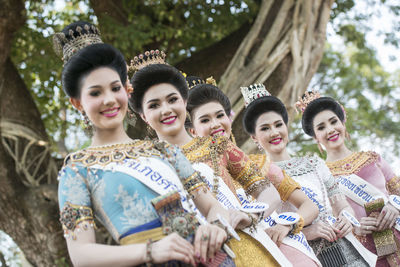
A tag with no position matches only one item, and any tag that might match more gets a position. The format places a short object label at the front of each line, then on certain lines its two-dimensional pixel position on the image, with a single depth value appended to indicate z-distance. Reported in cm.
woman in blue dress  174
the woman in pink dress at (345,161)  406
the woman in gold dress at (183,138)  260
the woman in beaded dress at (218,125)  314
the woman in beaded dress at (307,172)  333
